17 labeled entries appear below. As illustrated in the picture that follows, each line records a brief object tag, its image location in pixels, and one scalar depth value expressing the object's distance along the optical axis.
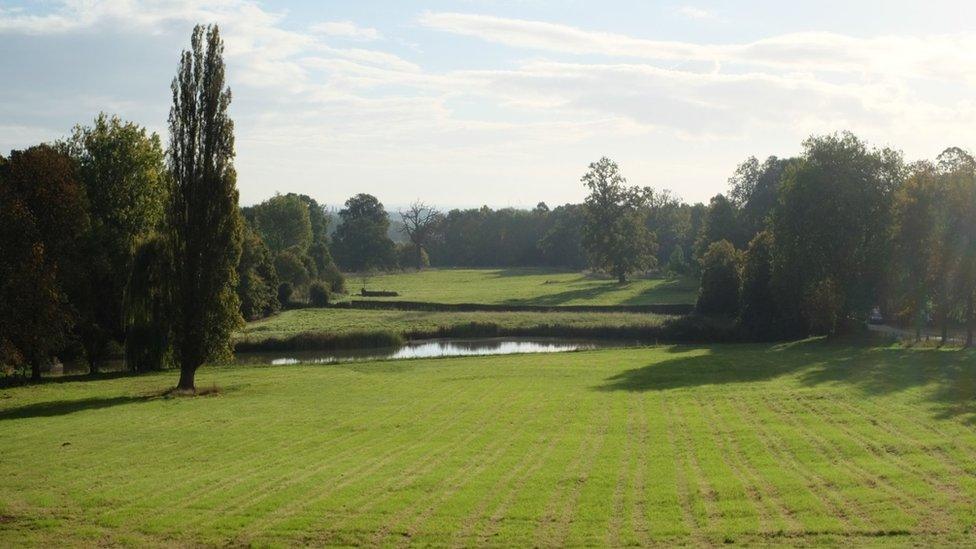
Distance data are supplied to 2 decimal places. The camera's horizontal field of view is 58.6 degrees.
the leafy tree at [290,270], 98.19
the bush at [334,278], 109.00
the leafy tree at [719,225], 98.88
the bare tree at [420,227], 166.50
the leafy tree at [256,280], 77.12
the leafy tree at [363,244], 148.75
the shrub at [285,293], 95.88
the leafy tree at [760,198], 98.25
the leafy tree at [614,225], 116.94
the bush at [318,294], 96.98
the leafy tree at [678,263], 114.29
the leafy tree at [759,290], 63.56
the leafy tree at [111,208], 47.91
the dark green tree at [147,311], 43.90
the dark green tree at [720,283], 73.69
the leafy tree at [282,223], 119.38
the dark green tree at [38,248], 41.28
